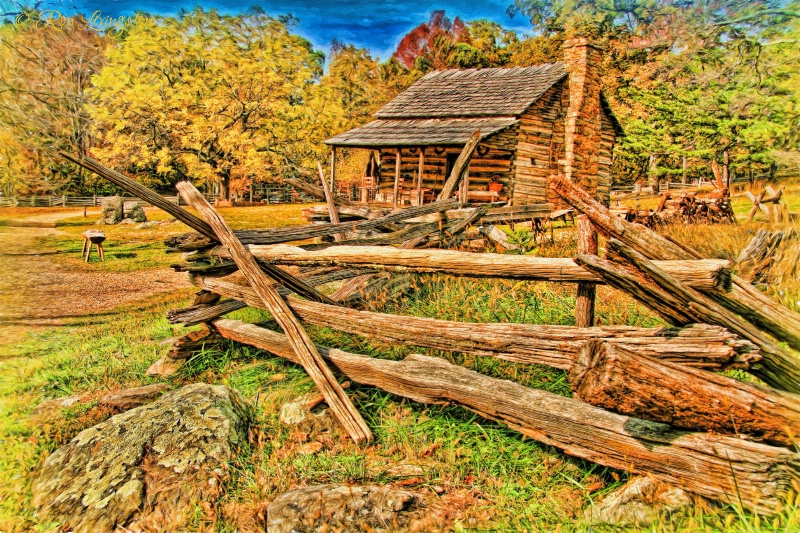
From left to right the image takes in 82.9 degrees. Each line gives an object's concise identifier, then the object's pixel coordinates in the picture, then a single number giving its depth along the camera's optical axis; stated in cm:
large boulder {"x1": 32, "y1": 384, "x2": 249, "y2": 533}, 246
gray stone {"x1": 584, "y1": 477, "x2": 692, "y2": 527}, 200
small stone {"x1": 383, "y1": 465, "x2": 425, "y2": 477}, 262
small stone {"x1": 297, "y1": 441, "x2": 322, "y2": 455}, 292
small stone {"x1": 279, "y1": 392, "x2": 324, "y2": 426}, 319
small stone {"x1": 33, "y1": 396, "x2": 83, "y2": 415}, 361
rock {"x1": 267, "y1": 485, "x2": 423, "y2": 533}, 220
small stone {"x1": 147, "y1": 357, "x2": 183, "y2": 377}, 413
